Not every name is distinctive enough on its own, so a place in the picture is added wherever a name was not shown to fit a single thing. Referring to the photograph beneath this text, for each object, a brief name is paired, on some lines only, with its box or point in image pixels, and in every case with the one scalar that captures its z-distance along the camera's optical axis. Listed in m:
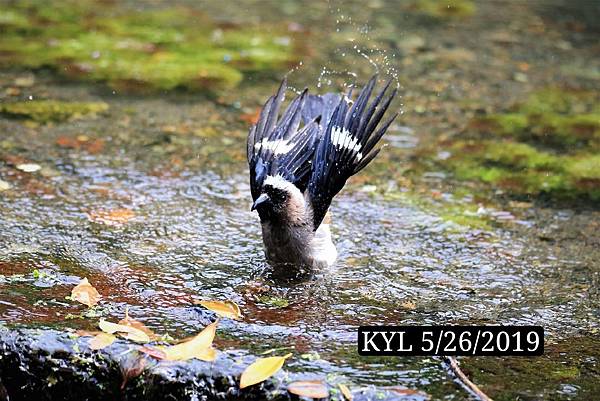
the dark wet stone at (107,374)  7.05
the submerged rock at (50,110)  13.41
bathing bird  9.14
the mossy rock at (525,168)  11.94
